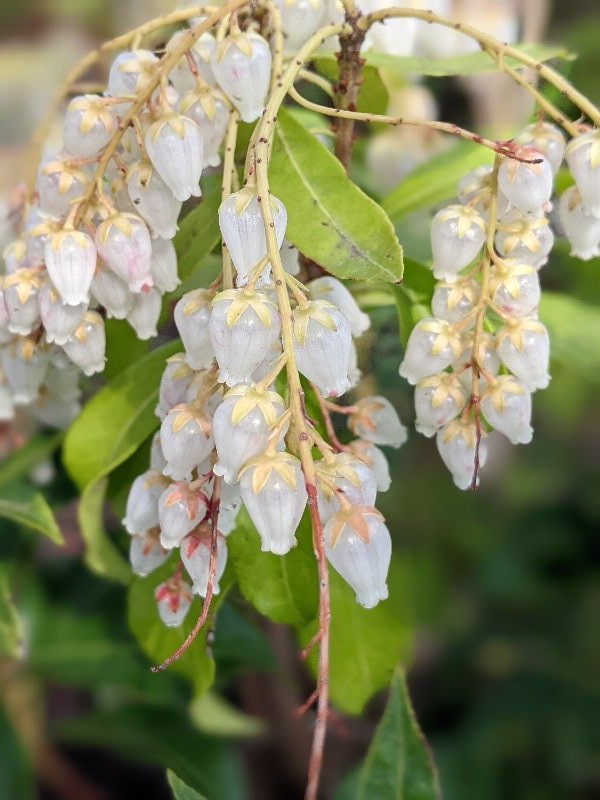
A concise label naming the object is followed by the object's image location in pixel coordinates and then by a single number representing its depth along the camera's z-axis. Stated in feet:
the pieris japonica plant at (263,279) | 0.52
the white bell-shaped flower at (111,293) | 0.57
